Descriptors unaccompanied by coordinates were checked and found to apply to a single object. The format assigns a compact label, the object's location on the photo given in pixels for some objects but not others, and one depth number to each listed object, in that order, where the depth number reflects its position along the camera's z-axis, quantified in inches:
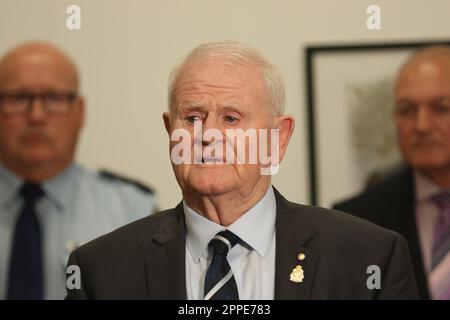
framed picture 130.6
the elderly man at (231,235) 121.5
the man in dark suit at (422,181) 130.1
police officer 130.7
